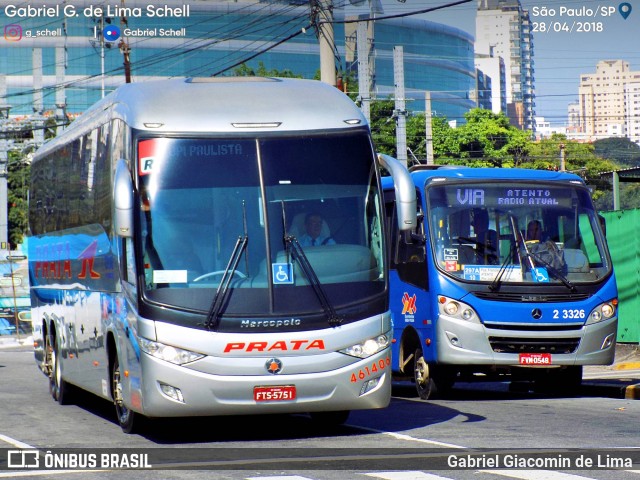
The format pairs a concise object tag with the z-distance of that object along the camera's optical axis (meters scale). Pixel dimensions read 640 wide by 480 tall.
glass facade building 118.38
